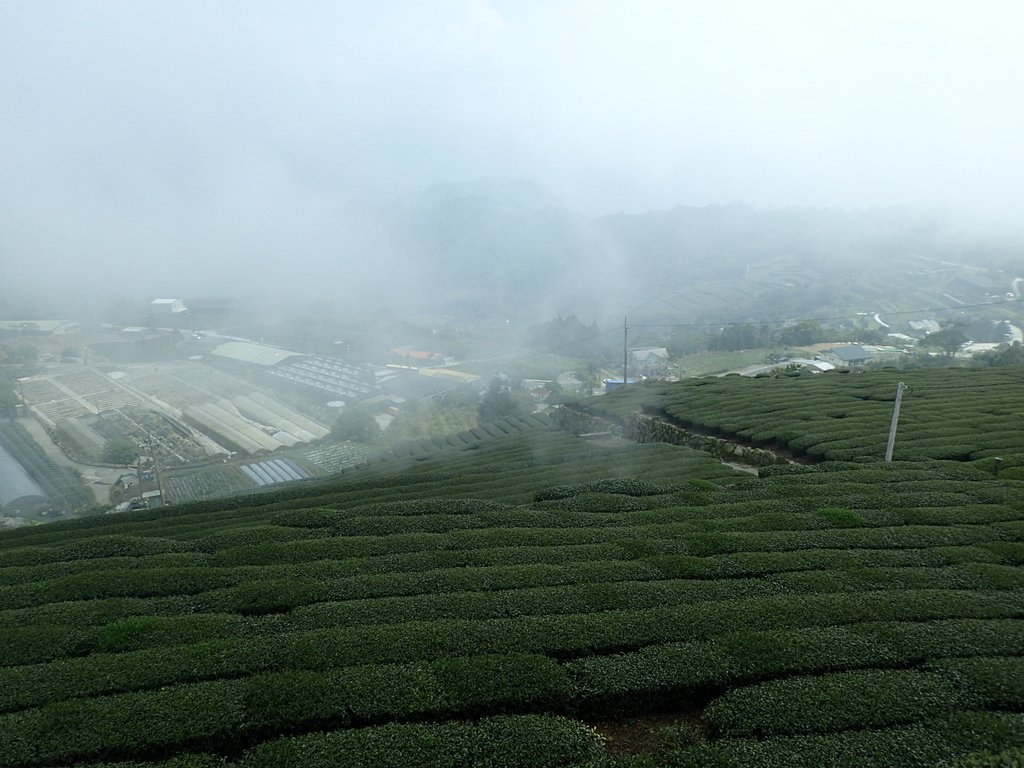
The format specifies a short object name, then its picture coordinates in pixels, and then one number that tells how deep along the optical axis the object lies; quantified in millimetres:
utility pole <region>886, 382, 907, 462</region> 19273
